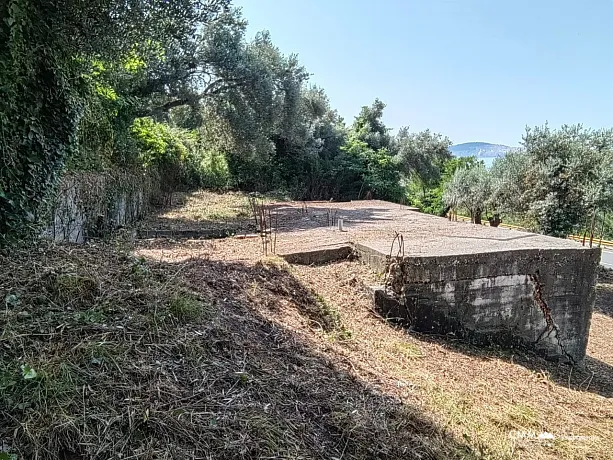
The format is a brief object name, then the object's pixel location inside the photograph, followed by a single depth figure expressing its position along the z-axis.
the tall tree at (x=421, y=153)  20.28
